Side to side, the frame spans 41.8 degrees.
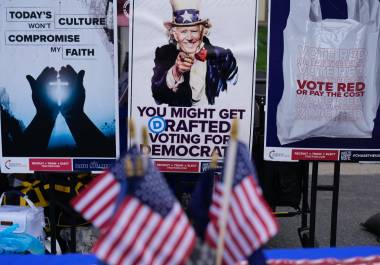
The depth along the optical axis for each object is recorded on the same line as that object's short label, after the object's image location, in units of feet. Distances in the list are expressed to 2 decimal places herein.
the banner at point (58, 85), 10.81
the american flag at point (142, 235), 4.98
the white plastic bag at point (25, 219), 11.63
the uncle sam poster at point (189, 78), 10.69
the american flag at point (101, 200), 5.46
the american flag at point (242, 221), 5.40
